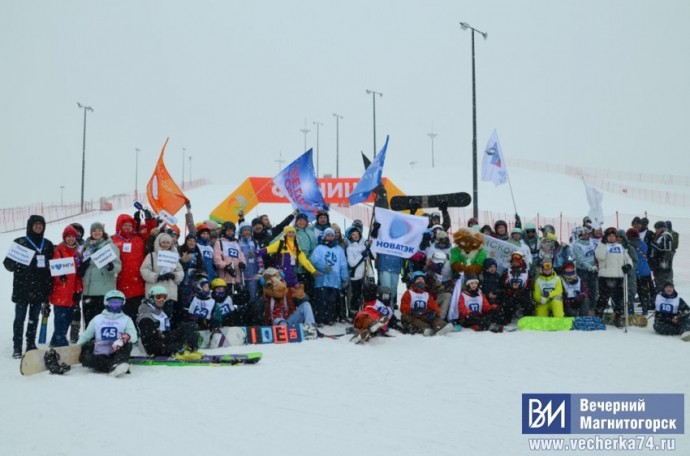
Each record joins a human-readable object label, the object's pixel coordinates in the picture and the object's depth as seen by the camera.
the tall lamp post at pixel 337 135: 52.86
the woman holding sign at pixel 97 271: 8.77
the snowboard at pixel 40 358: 7.32
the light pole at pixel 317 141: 63.90
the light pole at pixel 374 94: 46.38
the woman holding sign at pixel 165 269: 9.01
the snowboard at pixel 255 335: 9.20
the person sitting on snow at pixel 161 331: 8.27
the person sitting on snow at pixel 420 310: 10.16
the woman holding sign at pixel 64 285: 8.64
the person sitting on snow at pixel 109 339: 7.52
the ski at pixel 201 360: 7.97
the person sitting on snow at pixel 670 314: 10.05
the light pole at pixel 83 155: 44.34
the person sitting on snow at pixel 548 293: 10.64
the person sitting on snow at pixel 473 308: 10.39
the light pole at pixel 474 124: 20.20
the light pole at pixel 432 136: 86.06
